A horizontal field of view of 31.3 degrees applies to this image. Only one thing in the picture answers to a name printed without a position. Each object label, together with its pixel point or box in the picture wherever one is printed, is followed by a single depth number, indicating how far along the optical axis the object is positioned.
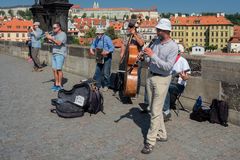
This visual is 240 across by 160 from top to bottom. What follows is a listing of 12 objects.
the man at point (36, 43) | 14.38
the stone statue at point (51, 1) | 15.48
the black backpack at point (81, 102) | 7.47
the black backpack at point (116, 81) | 9.64
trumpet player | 9.98
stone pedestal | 15.44
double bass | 7.80
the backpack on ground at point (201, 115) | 7.05
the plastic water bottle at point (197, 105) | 7.24
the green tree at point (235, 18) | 186.90
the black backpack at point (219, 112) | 6.80
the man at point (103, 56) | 9.82
